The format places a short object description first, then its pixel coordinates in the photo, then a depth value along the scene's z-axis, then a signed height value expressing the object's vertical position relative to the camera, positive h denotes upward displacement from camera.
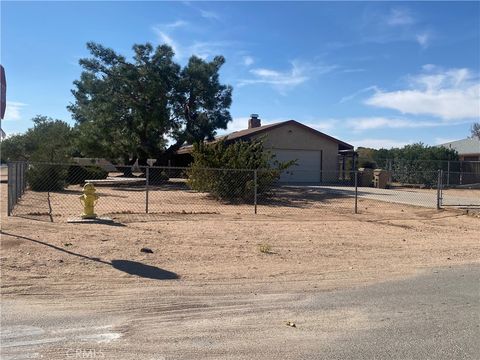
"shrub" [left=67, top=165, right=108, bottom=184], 33.28 -0.12
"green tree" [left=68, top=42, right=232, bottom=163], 30.14 +4.38
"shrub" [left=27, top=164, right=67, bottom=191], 23.78 -0.35
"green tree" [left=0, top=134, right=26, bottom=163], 53.58 +2.47
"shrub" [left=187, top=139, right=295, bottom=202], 19.70 +0.10
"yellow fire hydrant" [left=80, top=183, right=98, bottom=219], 12.13 -0.69
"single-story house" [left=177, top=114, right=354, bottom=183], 35.34 +2.11
